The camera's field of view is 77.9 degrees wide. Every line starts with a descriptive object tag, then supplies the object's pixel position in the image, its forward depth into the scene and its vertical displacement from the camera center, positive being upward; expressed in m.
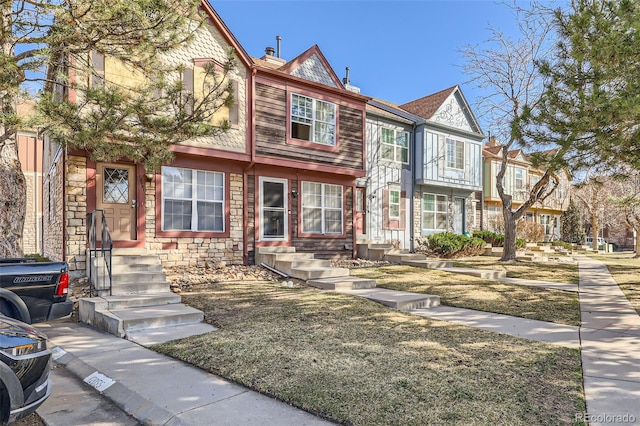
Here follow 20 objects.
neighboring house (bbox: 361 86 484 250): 16.11 +2.33
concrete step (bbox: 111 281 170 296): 7.56 -1.36
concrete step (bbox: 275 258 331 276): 10.27 -1.21
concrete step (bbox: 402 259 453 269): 12.82 -1.45
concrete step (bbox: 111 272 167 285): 7.77 -1.18
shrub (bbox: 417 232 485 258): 15.88 -1.08
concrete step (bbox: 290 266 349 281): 9.64 -1.34
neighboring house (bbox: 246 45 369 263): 11.50 +1.88
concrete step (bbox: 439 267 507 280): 11.05 -1.54
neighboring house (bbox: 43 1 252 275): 8.78 +0.68
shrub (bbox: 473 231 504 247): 20.01 -0.91
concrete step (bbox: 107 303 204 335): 5.84 -1.52
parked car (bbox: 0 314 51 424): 2.67 -1.07
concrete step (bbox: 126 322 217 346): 5.42 -1.65
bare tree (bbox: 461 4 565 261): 14.41 +5.28
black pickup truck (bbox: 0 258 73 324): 4.93 -0.95
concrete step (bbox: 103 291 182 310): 6.72 -1.44
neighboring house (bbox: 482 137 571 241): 24.27 +1.83
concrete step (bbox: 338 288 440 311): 7.18 -1.54
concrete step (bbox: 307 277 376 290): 8.77 -1.46
